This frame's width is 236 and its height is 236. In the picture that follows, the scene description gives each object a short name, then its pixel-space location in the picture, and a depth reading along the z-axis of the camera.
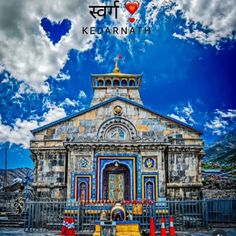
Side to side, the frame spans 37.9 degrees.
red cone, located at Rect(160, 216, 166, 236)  14.08
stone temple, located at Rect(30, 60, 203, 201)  24.15
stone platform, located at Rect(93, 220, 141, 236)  15.03
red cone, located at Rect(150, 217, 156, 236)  14.66
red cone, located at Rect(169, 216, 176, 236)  14.98
